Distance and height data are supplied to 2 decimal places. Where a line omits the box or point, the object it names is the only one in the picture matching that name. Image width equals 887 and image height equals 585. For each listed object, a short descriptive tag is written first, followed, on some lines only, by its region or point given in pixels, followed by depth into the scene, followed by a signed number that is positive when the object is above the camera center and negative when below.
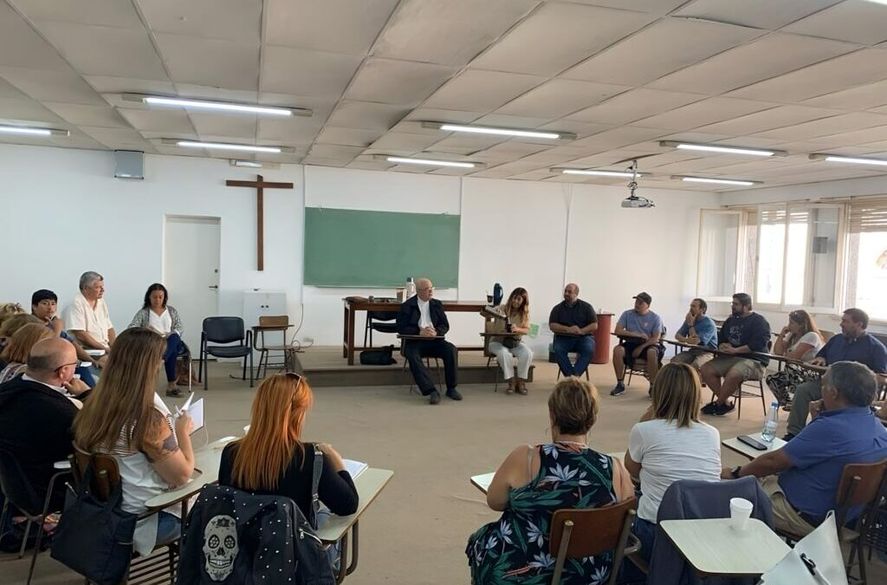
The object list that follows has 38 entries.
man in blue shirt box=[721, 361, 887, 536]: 2.52 -0.73
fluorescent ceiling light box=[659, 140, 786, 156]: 5.93 +1.18
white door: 8.01 -0.24
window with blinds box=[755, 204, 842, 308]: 8.11 +0.23
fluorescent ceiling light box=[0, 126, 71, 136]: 6.32 +1.18
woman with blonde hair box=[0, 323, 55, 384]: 3.18 -0.51
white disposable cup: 1.91 -0.75
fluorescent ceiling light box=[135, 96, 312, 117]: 4.80 +1.15
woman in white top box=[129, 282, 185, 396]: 6.10 -0.71
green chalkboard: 8.34 +0.13
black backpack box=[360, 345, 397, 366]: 7.09 -1.15
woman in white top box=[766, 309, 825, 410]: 5.52 -0.72
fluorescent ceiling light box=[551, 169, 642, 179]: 7.99 +1.20
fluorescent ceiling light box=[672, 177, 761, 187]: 8.34 +1.19
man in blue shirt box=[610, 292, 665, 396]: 6.88 -0.79
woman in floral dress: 1.89 -0.73
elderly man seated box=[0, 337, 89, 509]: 2.56 -0.71
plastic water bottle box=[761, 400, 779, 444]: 2.94 -0.76
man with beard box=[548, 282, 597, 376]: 7.06 -0.75
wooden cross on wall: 8.01 +0.61
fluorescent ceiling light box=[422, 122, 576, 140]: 5.42 +1.16
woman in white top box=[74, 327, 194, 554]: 2.23 -0.67
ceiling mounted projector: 6.99 +0.72
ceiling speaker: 7.48 +1.02
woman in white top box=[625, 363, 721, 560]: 2.34 -0.69
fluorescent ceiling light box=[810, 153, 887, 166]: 6.34 +1.18
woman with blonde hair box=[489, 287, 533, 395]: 6.86 -0.93
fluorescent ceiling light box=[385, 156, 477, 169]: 7.41 +1.18
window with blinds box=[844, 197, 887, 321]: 7.51 +0.21
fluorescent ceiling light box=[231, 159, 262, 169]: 7.92 +1.14
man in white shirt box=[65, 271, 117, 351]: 5.31 -0.60
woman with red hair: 1.85 -0.62
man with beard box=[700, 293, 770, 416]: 6.09 -0.84
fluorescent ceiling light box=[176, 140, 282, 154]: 6.81 +1.17
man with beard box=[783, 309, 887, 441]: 4.92 -0.64
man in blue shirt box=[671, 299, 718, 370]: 6.68 -0.73
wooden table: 7.02 -0.57
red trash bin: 8.67 -1.02
